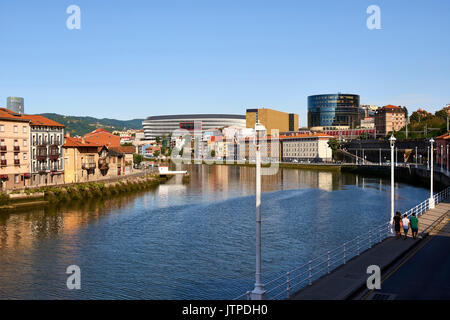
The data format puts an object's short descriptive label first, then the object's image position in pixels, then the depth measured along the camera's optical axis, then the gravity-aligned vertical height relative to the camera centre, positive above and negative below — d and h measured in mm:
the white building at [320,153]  198975 -1651
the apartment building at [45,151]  76000 +142
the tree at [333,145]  193875 +1941
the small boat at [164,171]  120562 -5760
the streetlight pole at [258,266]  16094 -4403
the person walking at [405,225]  29203 -5208
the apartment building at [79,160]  84000 -1727
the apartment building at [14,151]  69250 +178
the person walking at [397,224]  28625 -5008
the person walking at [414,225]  28109 -5031
